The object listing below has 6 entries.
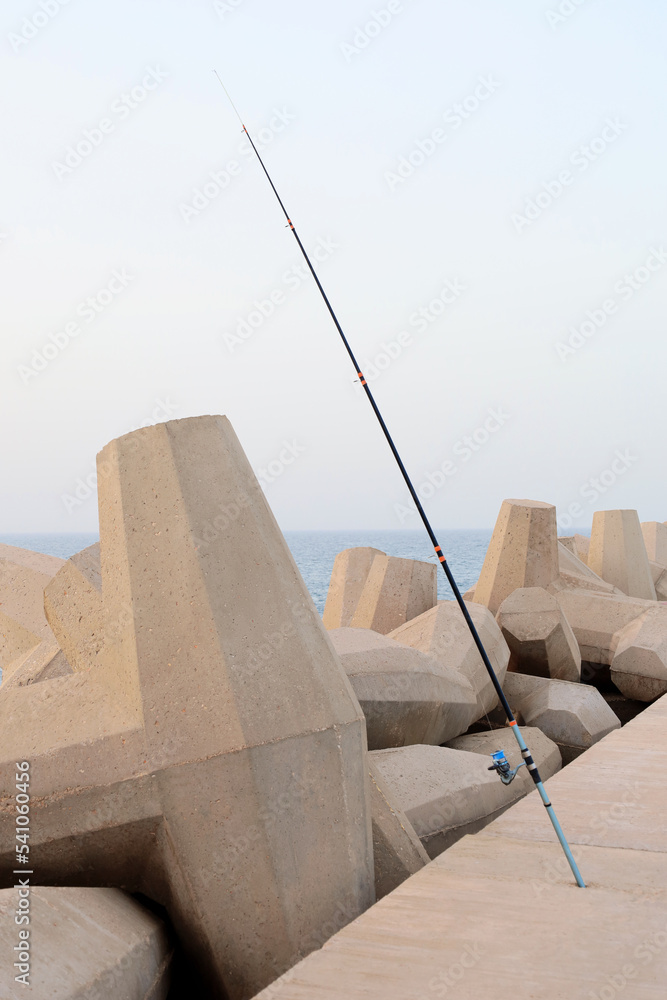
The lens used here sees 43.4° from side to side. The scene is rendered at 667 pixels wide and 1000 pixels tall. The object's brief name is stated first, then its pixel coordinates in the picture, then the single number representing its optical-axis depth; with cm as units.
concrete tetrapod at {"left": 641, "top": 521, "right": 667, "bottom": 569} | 1449
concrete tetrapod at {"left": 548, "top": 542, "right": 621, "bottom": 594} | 883
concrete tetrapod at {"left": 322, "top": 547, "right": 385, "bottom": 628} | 828
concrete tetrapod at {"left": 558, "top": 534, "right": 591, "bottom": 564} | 1232
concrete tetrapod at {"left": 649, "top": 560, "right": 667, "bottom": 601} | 1266
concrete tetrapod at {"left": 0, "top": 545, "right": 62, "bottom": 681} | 546
